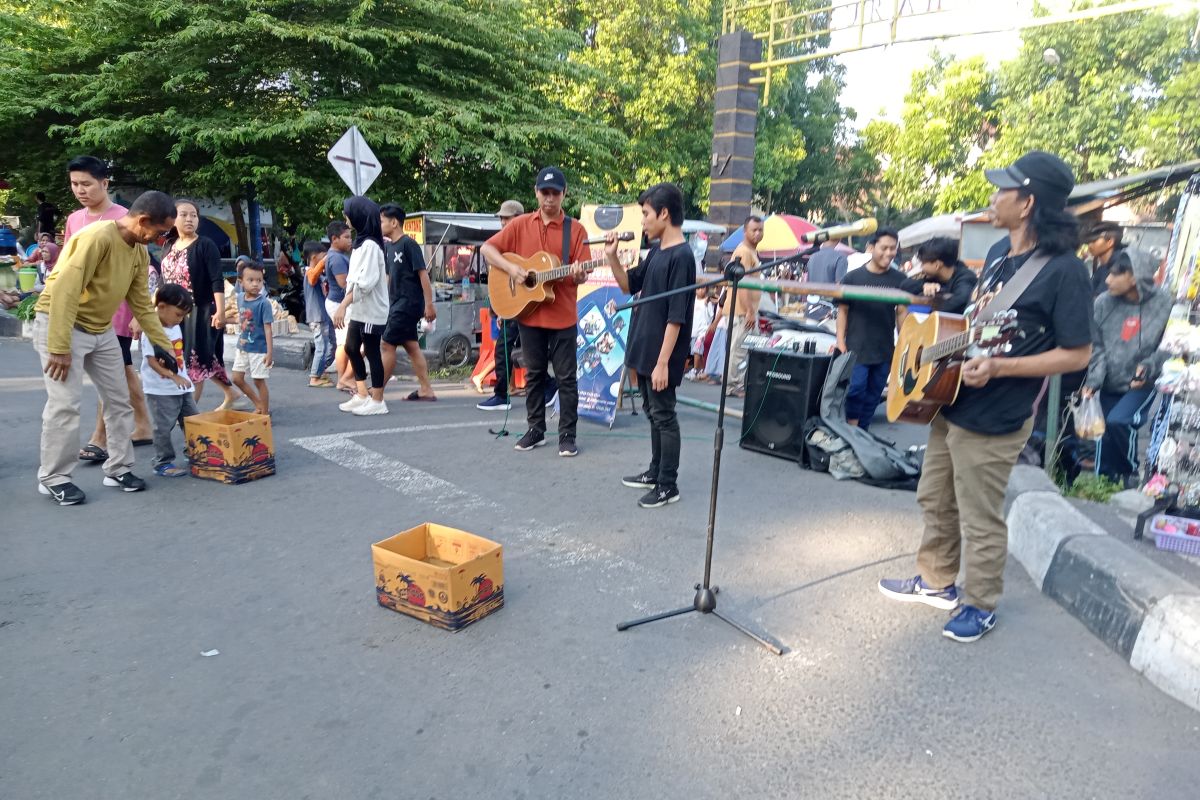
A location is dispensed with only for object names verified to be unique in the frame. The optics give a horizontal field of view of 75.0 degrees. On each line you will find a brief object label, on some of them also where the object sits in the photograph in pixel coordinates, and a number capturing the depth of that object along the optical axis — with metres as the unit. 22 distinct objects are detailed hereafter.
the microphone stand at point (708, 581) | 3.31
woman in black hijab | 7.14
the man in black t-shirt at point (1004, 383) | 3.03
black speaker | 6.18
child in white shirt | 5.40
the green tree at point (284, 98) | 14.84
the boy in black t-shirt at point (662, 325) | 4.82
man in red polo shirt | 5.98
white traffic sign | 9.42
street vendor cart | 10.58
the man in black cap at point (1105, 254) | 5.60
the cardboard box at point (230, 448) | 5.26
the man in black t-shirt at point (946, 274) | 5.44
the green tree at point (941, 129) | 27.38
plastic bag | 5.24
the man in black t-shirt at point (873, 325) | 6.57
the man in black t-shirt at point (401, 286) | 7.71
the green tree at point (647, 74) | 24.02
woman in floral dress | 6.06
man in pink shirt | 4.98
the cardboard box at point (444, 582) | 3.37
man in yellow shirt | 4.54
